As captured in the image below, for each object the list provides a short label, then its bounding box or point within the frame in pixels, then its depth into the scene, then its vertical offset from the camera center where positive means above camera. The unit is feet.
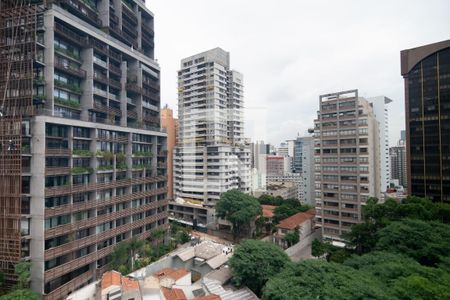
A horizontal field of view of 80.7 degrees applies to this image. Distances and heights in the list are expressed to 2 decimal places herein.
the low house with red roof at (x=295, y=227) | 131.23 -37.06
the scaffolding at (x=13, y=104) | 72.79 +15.23
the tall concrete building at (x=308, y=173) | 239.09 -16.82
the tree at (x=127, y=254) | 91.40 -36.05
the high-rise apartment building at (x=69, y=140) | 74.02 +5.30
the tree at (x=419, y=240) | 69.77 -23.85
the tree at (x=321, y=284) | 49.23 -26.96
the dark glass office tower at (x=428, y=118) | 145.69 +20.10
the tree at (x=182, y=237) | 126.11 -39.42
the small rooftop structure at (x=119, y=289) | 62.64 -32.46
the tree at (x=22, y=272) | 67.31 -29.74
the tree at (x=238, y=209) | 134.31 -28.14
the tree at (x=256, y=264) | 76.48 -32.02
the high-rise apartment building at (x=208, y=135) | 179.93 +14.55
